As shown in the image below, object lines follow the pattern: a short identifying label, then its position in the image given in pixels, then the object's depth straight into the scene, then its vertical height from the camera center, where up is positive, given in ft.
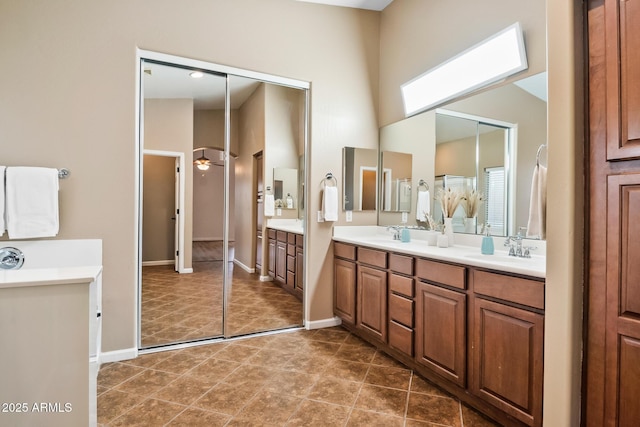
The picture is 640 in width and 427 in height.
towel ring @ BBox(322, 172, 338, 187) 11.24 +1.12
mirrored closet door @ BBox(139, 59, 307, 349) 9.40 +0.60
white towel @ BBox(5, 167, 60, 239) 7.29 +0.17
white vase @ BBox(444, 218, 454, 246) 8.98 -0.39
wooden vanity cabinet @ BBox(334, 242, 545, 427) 5.44 -2.29
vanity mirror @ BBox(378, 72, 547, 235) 7.44 +1.85
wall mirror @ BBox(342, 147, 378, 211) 11.71 +1.21
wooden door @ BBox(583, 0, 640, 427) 4.12 -0.03
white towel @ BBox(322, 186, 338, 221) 11.05 +0.31
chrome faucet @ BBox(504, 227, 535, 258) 7.16 -0.71
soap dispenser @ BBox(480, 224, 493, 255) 7.72 -0.73
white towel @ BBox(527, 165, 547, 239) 5.91 +0.18
